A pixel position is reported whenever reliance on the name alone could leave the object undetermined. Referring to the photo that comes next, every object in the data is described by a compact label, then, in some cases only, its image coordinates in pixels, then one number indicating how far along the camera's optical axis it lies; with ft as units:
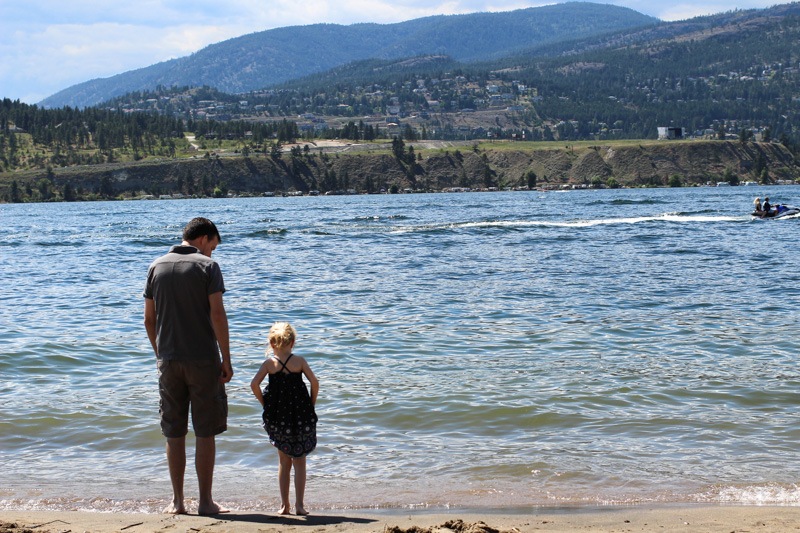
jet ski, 209.77
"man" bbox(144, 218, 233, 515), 29.60
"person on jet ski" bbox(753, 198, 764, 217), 209.76
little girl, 30.04
